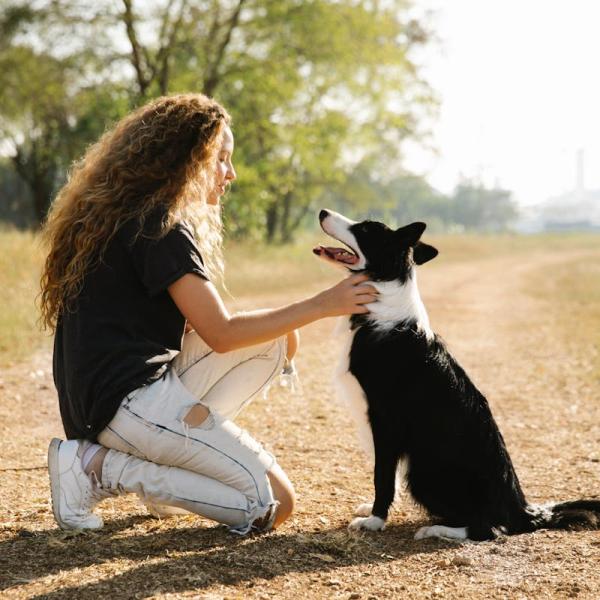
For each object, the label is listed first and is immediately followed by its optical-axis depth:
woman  3.20
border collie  3.46
